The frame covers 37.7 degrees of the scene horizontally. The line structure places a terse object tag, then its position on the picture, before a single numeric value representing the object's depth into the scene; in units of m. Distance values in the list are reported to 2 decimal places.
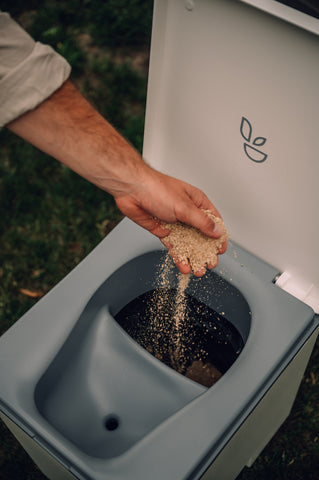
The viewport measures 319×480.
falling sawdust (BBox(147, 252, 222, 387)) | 1.07
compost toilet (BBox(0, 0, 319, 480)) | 0.73
